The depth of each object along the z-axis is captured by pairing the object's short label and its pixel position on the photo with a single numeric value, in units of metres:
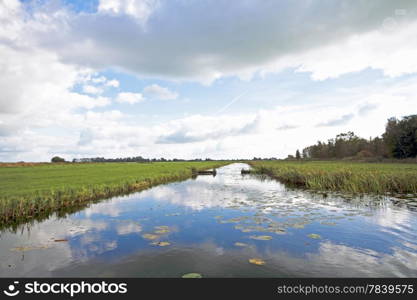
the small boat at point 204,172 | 51.85
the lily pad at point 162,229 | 9.96
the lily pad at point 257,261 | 6.61
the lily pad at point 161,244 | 8.37
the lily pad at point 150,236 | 9.15
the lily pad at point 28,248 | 7.96
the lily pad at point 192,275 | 5.92
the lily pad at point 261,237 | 8.64
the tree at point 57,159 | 123.79
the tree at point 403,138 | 60.99
